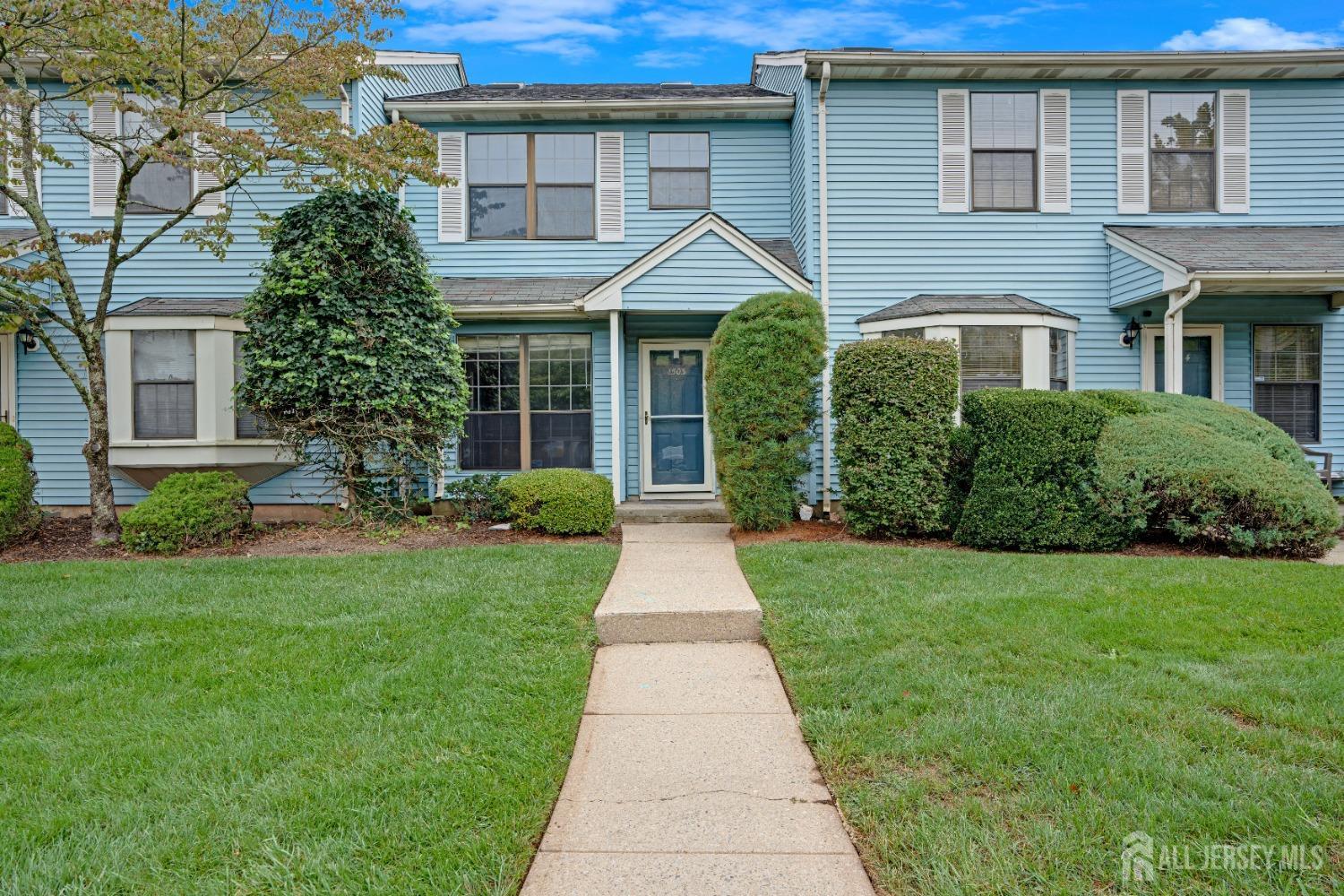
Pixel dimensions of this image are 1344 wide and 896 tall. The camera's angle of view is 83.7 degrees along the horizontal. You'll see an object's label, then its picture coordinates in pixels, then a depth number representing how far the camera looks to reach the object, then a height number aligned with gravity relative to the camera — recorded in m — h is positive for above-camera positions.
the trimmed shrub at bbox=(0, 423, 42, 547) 7.41 -0.54
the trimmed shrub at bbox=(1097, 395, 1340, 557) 6.49 -0.53
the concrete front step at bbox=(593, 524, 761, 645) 4.73 -1.14
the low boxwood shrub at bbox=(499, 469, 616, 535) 7.82 -0.76
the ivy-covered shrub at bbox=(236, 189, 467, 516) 7.67 +0.93
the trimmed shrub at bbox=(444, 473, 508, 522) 8.70 -0.77
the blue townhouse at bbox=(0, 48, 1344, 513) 9.02 +2.34
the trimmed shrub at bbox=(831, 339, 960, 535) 7.15 +0.01
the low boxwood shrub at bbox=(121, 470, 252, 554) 7.12 -0.79
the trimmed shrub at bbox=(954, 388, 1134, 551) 6.80 -0.47
